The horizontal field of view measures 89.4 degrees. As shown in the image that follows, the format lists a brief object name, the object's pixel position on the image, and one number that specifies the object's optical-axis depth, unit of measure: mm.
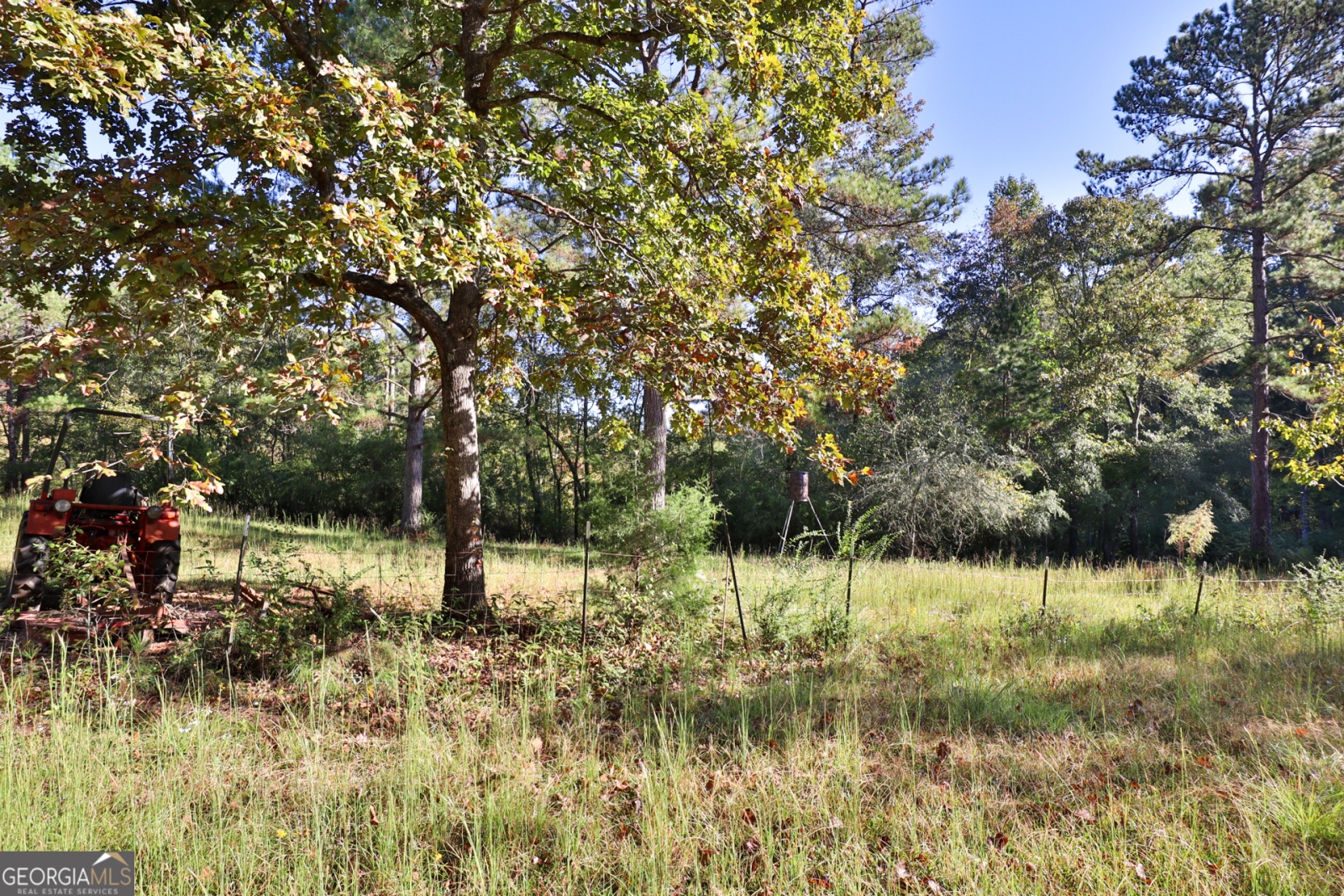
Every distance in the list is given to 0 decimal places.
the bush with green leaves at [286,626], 5262
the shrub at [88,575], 4863
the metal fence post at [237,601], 4965
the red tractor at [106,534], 5641
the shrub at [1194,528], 13633
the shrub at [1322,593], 8023
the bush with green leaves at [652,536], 6699
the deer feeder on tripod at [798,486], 9992
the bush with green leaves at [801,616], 6676
